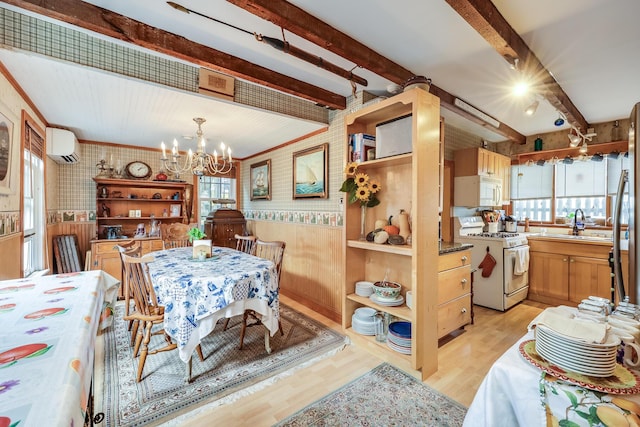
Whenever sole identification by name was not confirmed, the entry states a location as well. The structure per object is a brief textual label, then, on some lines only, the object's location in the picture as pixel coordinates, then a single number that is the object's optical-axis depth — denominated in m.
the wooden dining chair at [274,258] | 2.44
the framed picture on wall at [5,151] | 1.84
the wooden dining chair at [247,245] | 3.13
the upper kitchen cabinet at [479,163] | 3.74
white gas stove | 3.34
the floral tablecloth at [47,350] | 0.58
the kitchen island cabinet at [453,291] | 2.39
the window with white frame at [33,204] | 2.61
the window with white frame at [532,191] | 4.21
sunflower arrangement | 2.34
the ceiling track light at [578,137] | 3.51
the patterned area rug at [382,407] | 1.64
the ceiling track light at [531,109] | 2.55
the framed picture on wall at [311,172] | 3.28
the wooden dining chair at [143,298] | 1.97
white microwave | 3.70
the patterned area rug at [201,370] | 1.73
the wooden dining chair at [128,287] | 2.41
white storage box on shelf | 2.10
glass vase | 2.66
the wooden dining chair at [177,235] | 3.58
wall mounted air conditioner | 3.23
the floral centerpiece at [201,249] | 2.59
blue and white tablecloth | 1.91
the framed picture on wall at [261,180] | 4.53
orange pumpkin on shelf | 2.34
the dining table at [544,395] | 0.68
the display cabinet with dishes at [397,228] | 1.96
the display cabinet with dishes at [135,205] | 4.16
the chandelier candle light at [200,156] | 2.72
